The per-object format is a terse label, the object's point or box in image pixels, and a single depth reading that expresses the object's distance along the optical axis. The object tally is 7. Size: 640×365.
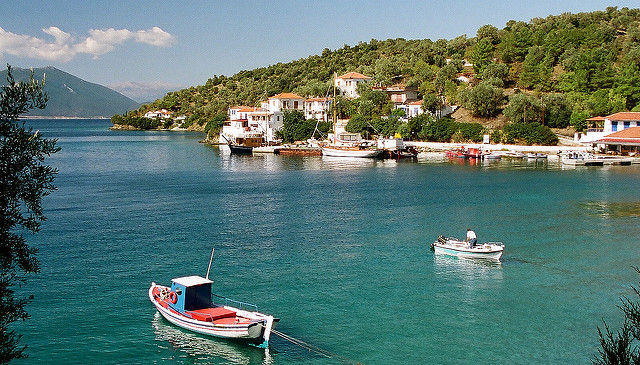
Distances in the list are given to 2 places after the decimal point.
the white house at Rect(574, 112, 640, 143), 71.06
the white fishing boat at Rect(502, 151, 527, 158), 74.55
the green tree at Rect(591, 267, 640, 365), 10.61
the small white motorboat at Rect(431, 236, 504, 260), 26.55
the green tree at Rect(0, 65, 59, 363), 10.80
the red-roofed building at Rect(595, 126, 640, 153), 69.12
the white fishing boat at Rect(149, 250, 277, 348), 17.64
